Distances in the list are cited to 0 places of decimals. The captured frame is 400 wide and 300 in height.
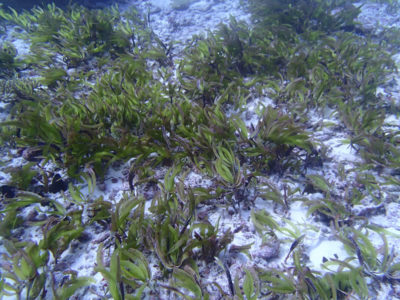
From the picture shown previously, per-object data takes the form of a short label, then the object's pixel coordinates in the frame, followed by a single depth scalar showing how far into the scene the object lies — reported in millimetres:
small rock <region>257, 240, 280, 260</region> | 2047
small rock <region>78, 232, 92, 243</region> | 2207
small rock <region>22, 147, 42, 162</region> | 2836
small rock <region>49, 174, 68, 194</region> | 2607
